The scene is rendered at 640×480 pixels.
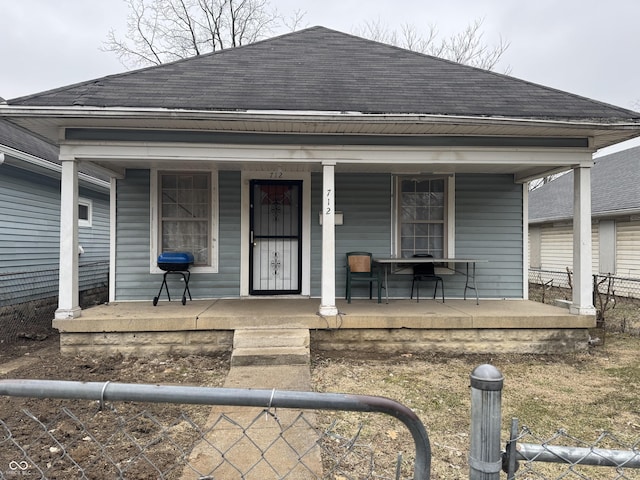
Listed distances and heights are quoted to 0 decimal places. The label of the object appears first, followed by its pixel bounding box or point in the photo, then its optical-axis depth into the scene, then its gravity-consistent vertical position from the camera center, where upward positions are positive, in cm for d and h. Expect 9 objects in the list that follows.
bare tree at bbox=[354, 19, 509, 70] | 1839 +992
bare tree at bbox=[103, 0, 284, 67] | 1592 +937
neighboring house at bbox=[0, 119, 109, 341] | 670 +23
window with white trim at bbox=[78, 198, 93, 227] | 899 +72
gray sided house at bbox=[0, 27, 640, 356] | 480 +117
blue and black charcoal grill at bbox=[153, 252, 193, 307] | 565 -30
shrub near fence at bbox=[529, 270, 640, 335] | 654 -135
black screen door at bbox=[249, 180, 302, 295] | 641 +12
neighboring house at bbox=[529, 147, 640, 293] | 1056 +81
